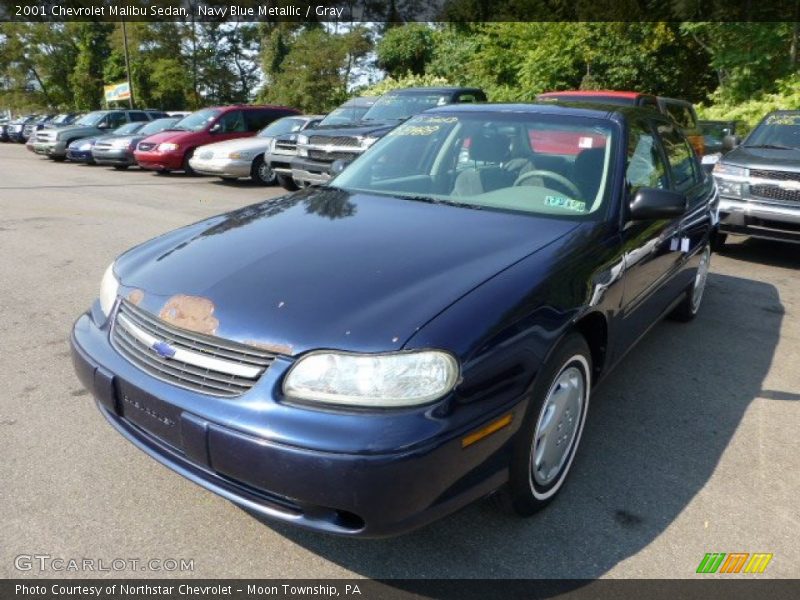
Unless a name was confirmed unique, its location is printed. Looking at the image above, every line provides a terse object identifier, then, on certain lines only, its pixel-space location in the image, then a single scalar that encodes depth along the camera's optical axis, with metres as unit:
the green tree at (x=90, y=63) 45.94
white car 12.73
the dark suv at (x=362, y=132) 10.12
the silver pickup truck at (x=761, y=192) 6.32
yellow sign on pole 35.81
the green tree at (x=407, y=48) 31.16
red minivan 14.49
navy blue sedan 1.94
